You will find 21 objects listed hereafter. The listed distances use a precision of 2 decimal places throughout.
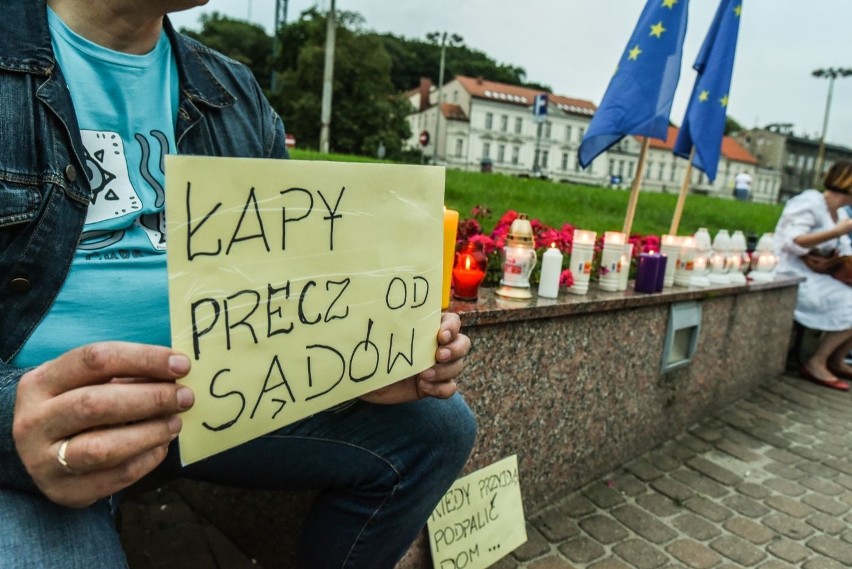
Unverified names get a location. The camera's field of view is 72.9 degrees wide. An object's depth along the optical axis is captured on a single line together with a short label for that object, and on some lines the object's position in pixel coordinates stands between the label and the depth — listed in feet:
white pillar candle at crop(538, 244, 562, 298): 7.72
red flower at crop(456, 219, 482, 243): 8.31
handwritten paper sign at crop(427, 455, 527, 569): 6.27
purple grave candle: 9.25
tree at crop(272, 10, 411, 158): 114.01
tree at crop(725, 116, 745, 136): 300.07
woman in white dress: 15.10
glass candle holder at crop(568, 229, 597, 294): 8.32
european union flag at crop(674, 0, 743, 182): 11.95
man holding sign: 2.32
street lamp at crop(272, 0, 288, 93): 135.72
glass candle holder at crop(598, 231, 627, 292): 8.95
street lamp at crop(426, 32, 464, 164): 118.94
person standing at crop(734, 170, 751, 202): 65.43
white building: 206.08
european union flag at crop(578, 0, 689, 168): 10.41
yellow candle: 5.62
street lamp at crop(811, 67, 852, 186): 133.39
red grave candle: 6.79
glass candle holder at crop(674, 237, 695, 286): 10.48
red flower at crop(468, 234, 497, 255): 7.44
